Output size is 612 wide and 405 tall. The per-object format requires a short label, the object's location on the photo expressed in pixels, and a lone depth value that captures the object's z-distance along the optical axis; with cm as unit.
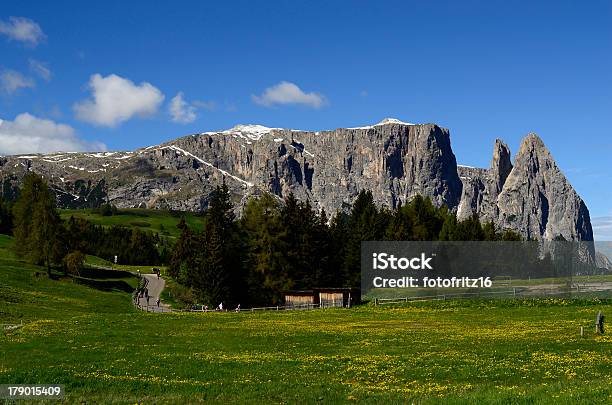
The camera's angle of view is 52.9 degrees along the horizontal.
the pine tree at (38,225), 9525
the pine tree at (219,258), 9181
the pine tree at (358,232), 10356
